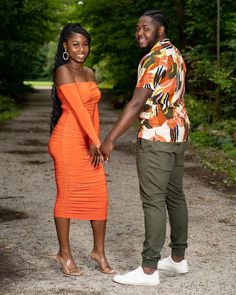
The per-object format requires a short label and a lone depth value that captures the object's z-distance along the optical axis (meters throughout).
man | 4.21
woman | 4.52
